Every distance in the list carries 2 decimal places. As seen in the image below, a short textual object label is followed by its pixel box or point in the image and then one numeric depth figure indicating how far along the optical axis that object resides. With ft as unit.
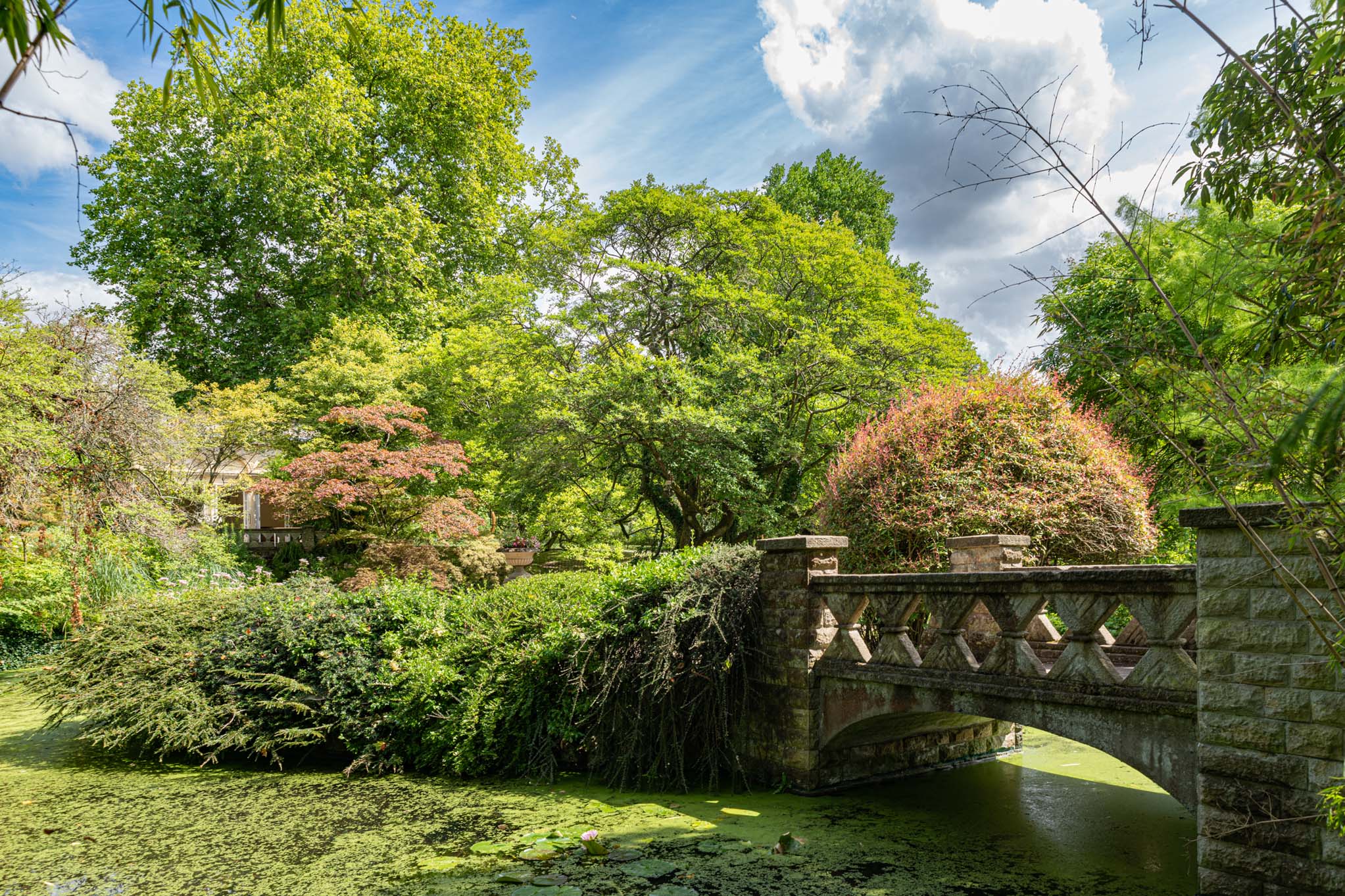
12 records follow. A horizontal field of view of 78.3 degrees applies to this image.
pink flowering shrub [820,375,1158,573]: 21.76
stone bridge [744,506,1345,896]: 11.44
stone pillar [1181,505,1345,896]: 11.11
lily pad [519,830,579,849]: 17.61
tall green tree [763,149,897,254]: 74.69
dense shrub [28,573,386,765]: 25.71
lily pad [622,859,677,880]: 15.75
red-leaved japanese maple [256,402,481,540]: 43.32
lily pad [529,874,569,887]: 15.42
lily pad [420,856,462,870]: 16.69
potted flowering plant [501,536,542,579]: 56.80
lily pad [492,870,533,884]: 15.67
